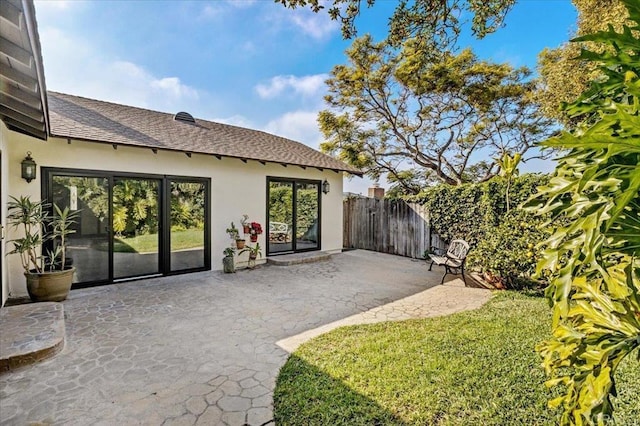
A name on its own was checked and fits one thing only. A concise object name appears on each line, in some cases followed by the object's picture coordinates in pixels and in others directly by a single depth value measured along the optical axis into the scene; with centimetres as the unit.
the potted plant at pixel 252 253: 929
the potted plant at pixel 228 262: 871
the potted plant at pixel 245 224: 937
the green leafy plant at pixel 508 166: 688
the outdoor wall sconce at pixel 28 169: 622
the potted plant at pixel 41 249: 579
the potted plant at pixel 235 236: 913
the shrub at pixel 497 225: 691
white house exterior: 619
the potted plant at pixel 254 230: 938
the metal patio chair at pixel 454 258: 805
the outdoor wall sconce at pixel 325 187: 1175
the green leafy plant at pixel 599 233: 110
